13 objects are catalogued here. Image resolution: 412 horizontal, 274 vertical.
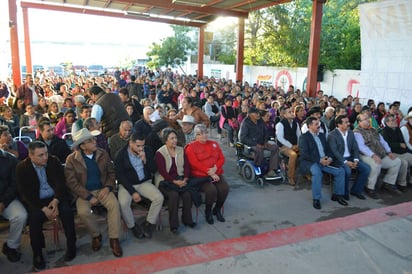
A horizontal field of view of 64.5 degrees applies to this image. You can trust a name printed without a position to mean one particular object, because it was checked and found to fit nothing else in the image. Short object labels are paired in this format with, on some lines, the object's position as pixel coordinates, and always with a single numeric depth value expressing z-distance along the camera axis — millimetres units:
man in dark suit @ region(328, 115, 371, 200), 5500
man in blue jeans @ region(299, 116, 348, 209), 5270
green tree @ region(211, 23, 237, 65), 30650
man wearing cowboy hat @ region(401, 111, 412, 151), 6379
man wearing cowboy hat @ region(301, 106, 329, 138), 6371
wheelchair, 6098
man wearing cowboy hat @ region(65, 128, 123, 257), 3760
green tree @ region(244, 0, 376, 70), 17344
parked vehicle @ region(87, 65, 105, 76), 40369
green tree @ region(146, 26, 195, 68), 29562
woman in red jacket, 4531
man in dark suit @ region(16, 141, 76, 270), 3490
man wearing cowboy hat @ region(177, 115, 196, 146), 5719
